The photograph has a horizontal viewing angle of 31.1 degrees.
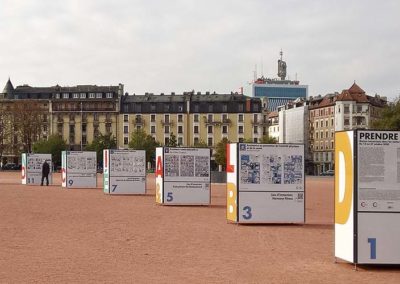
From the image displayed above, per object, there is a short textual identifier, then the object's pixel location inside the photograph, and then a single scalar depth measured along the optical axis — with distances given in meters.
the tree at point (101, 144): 126.28
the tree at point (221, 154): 121.94
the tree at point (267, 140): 122.80
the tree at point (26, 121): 115.38
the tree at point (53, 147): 124.75
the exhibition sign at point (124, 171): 37.81
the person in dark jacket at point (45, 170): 50.54
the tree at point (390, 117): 63.09
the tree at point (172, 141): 131.88
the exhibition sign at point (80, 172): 46.97
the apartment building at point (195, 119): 145.50
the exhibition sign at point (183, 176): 30.28
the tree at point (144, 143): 125.62
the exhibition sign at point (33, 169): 52.62
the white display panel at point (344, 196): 12.73
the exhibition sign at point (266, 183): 21.36
